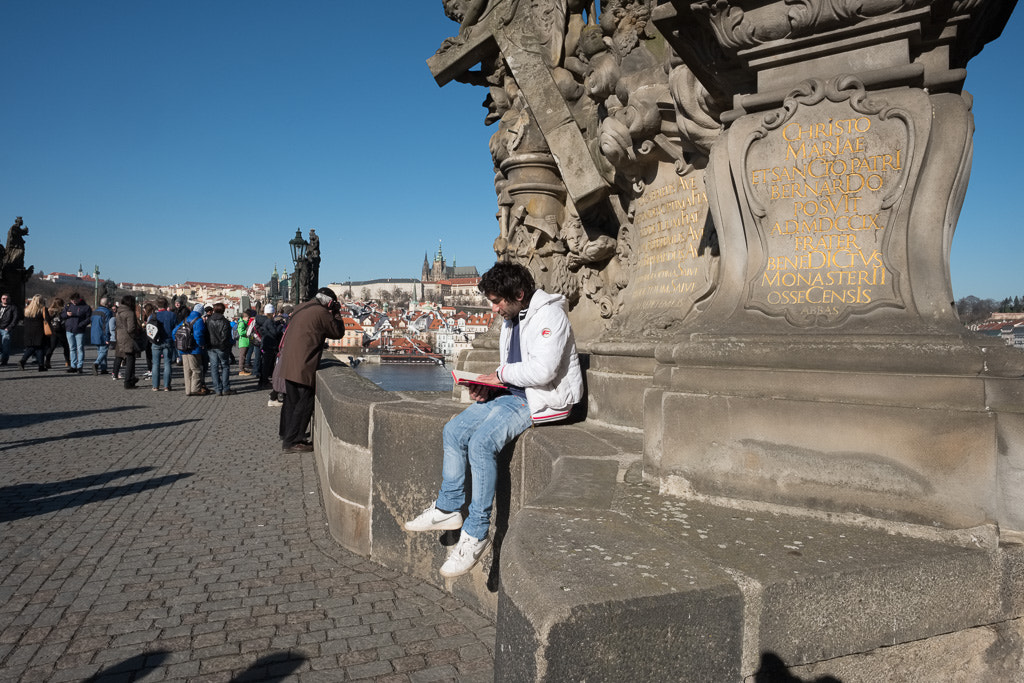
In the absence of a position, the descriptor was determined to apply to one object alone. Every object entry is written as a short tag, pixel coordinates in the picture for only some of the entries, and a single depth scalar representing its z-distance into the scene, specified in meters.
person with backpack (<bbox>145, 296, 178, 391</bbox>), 13.15
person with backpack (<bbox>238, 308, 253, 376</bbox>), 16.83
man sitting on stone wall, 3.22
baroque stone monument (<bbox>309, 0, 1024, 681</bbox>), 1.73
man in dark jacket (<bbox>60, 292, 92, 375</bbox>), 15.84
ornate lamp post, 17.03
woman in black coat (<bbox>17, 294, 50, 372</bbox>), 15.45
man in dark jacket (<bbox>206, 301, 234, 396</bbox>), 12.76
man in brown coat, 7.35
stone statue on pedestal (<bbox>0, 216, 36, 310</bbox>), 23.30
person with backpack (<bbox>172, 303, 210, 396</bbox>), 12.48
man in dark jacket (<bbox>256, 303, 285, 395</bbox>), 12.87
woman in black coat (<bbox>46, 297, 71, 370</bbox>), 17.25
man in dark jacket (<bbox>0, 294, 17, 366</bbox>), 16.98
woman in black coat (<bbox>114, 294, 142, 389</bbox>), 13.50
